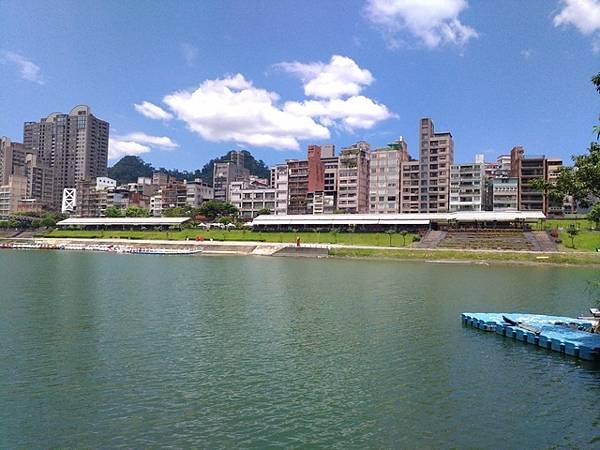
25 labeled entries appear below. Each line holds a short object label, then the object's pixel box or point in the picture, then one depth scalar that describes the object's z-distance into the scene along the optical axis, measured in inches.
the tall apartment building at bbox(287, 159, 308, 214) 5792.3
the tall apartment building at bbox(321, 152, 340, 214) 5629.9
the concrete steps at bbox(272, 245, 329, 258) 3472.0
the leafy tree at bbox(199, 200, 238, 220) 5707.7
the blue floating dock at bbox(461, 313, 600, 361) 833.5
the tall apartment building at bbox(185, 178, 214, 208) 7037.4
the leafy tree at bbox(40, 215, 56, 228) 5753.0
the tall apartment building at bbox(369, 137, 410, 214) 5334.6
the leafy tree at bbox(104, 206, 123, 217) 6166.3
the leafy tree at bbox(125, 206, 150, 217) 6023.6
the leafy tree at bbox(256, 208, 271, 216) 5777.6
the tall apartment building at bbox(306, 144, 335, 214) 5620.1
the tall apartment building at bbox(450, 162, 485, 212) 4859.7
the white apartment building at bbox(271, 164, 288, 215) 5861.2
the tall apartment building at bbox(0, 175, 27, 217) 7470.5
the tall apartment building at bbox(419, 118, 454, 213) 5078.7
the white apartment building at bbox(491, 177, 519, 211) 4690.0
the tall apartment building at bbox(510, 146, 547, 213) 4741.6
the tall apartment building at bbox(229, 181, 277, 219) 6111.7
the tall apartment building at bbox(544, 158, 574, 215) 4751.5
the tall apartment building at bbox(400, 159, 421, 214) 5187.0
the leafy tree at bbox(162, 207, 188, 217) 5969.5
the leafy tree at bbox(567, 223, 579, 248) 3334.4
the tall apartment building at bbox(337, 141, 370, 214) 5472.4
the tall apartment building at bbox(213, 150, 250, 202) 7509.8
